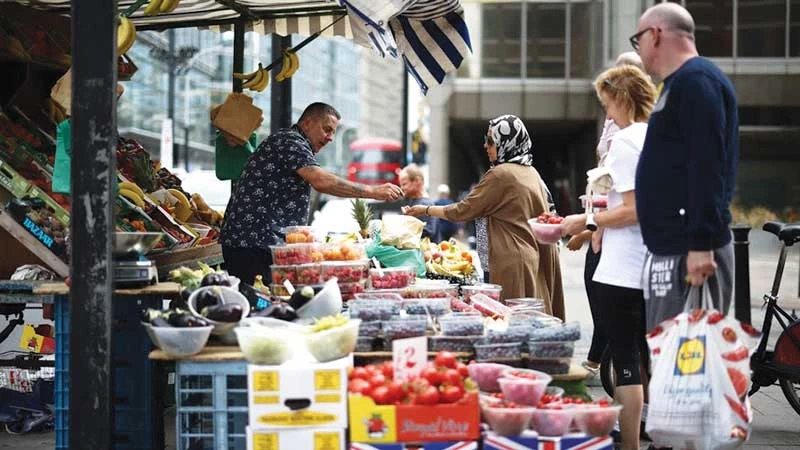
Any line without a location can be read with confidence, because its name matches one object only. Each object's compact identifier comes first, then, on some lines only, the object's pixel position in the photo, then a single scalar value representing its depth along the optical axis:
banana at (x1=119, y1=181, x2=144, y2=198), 7.14
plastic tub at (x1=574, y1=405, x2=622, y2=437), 4.29
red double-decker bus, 52.75
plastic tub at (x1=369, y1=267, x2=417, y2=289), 6.31
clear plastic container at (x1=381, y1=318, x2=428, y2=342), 4.88
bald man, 4.19
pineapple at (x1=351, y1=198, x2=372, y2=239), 8.15
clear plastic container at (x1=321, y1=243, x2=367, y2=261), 6.26
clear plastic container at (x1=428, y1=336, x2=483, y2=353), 4.93
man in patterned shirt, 6.97
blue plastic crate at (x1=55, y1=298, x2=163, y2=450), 5.38
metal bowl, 5.09
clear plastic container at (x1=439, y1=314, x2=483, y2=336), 4.95
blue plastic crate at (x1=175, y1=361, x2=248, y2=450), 4.55
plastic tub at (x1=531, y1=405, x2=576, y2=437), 4.26
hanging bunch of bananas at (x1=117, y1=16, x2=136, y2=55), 5.52
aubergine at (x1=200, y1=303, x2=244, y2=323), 4.73
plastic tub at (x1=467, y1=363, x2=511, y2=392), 4.67
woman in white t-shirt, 4.90
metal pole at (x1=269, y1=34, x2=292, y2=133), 11.12
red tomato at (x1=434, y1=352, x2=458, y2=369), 4.48
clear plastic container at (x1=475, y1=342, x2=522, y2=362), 4.84
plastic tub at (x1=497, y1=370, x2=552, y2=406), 4.34
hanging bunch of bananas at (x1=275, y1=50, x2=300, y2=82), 9.36
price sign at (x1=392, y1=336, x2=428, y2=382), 4.39
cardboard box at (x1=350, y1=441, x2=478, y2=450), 4.14
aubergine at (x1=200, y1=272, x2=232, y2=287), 5.18
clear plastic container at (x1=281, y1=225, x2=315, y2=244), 6.43
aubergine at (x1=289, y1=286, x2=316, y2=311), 5.08
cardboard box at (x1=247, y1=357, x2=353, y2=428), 4.20
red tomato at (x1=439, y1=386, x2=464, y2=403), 4.18
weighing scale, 5.12
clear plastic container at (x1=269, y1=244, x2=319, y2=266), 6.15
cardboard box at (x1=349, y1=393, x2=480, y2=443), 4.14
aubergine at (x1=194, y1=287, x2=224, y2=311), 4.88
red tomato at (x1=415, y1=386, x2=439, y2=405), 4.15
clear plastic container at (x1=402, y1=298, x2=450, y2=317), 5.32
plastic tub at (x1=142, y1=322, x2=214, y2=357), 4.50
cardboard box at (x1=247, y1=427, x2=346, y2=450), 4.21
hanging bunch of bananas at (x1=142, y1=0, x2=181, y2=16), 6.42
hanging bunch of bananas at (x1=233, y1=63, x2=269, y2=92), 9.13
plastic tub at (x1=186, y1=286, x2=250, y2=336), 4.74
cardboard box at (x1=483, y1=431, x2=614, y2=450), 4.20
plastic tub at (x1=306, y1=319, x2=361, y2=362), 4.36
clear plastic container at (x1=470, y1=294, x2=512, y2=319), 5.63
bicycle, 6.97
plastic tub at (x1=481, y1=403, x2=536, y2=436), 4.22
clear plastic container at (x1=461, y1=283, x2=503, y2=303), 6.37
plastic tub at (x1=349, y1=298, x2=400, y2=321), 4.97
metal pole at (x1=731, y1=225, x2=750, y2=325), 10.81
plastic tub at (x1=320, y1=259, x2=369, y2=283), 6.10
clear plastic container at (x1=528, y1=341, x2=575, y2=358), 4.79
